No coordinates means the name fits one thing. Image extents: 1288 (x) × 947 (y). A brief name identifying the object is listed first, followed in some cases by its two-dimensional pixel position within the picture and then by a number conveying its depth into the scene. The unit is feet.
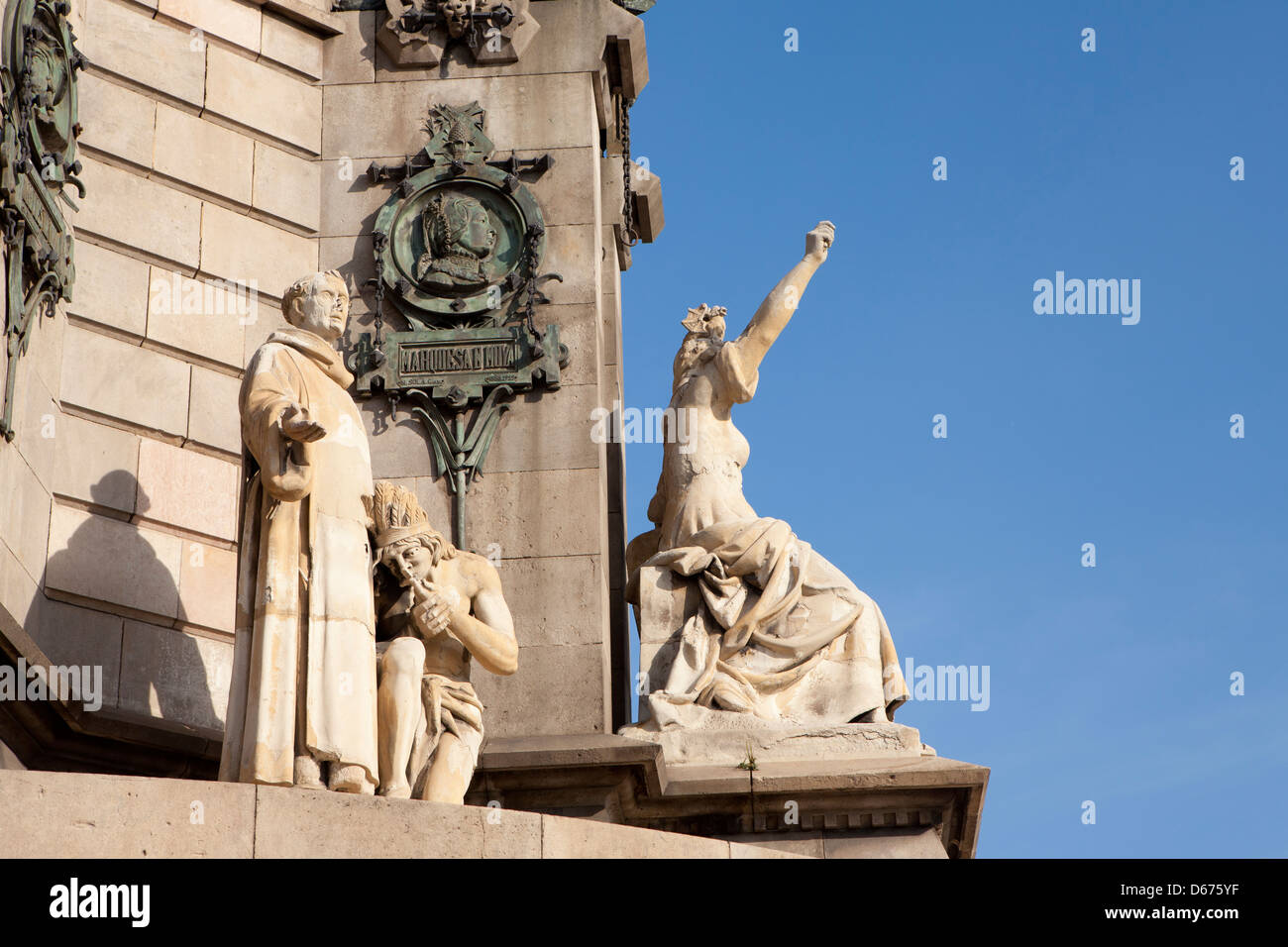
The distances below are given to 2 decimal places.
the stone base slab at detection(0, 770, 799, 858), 33.53
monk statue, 40.63
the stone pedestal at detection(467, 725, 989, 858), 48.29
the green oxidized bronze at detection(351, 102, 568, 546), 54.19
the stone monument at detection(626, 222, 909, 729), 50.93
